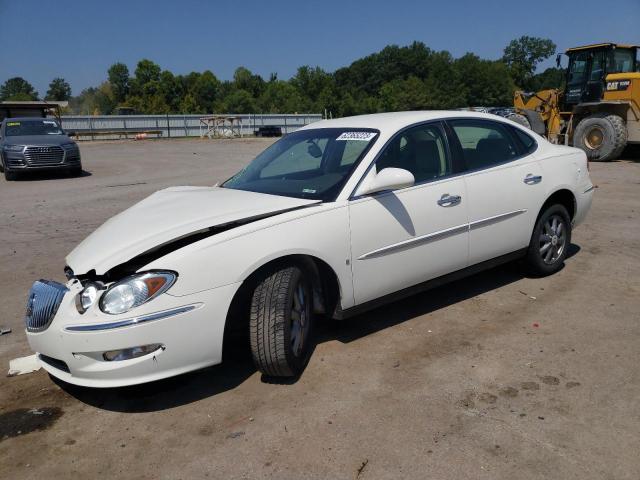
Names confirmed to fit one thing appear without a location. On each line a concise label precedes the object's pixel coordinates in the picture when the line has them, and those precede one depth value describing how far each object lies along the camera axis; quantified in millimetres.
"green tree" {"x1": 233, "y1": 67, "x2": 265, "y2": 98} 100438
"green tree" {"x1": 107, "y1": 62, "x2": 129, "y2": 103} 97750
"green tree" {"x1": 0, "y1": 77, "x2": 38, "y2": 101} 121688
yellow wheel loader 14438
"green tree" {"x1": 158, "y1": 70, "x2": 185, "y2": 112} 84938
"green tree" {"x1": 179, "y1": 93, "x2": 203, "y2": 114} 81625
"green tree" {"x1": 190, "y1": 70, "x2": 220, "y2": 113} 90062
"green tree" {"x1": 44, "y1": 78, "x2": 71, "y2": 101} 120919
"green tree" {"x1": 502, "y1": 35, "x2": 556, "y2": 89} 114062
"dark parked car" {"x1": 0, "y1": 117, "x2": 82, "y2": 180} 14078
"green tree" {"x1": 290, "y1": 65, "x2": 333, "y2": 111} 106750
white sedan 2955
